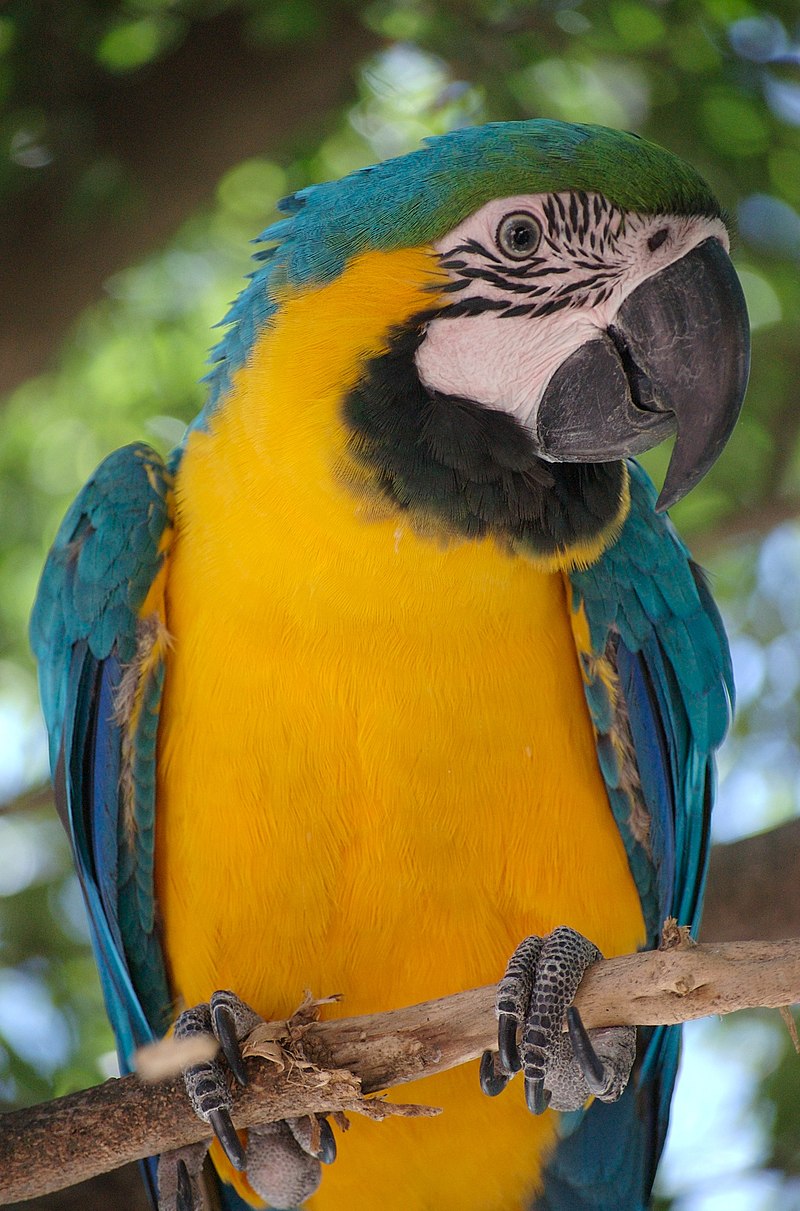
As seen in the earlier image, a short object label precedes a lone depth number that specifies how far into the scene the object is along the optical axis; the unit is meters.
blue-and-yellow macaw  5.51
